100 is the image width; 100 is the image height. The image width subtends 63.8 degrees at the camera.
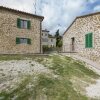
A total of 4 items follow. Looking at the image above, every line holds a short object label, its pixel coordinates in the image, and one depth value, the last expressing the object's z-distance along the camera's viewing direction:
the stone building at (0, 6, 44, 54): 10.01
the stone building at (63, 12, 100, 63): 8.81
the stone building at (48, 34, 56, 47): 27.13
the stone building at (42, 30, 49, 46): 25.57
